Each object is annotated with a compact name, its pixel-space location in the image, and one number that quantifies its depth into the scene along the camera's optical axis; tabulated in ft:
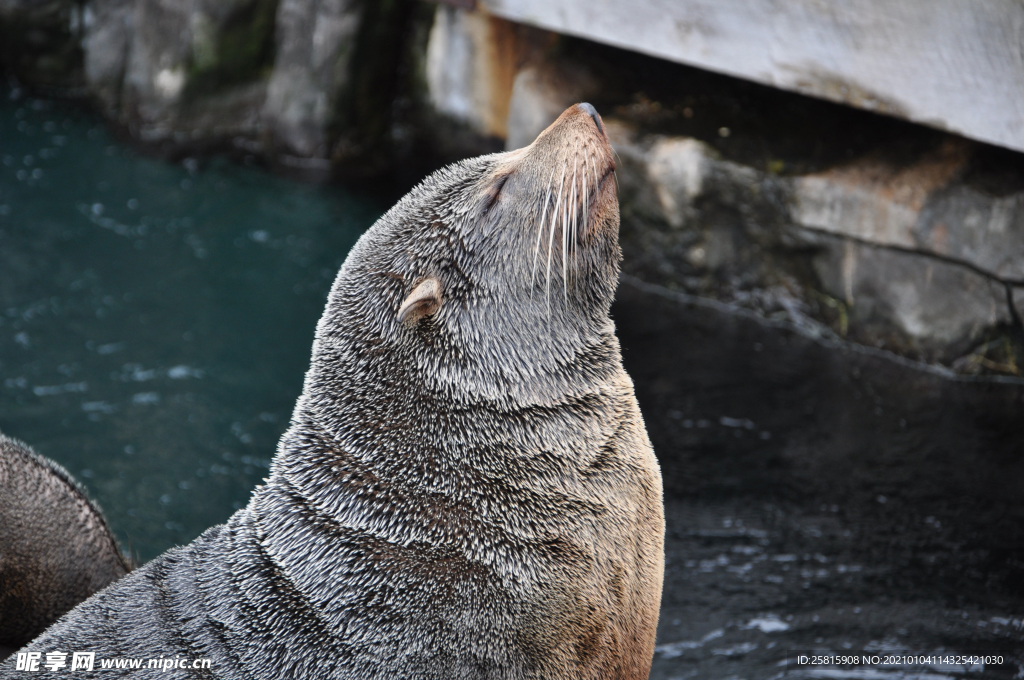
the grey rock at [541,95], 47.83
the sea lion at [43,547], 21.30
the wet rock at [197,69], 58.34
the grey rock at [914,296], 38.91
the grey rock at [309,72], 56.49
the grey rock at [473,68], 53.67
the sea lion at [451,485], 18.30
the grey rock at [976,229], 37.47
